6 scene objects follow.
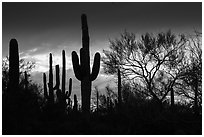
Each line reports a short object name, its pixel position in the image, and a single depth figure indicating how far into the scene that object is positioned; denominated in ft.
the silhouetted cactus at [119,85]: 68.74
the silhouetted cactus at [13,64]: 33.97
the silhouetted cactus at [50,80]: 61.15
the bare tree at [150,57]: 88.28
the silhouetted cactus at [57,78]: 62.75
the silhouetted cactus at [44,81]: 68.85
